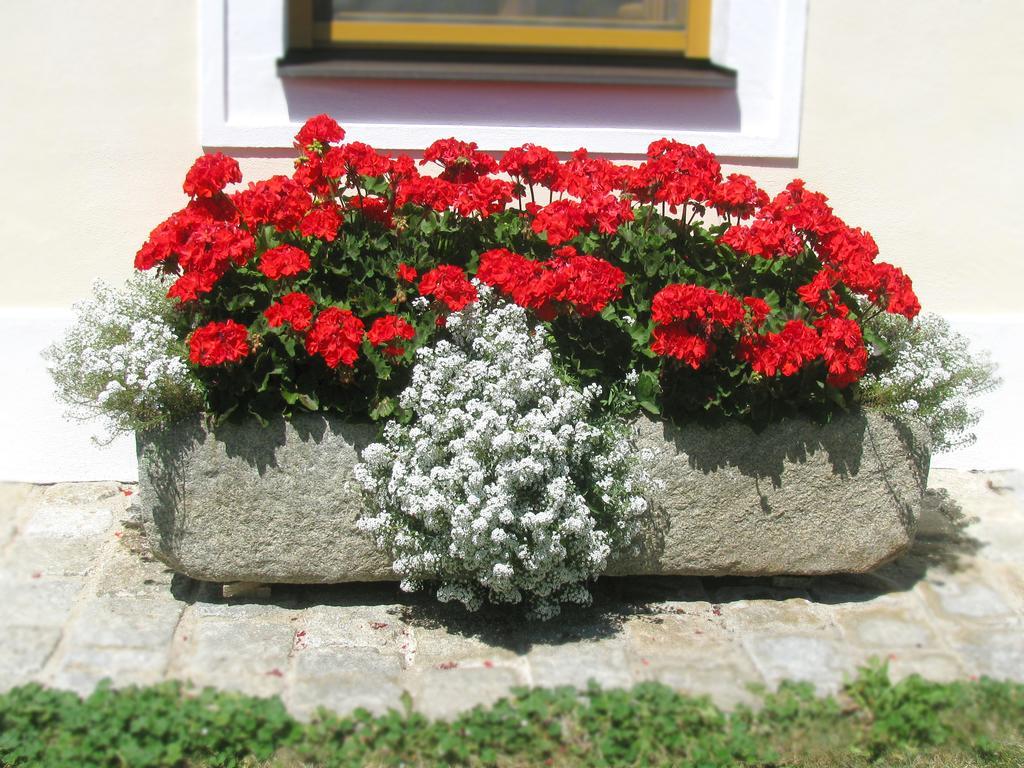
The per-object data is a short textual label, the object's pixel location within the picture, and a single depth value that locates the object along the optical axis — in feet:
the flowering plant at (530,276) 12.50
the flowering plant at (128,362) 12.58
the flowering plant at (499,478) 12.16
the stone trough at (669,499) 12.66
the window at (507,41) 15.42
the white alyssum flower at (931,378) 13.39
